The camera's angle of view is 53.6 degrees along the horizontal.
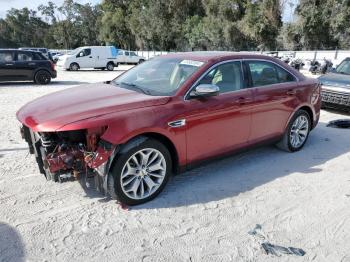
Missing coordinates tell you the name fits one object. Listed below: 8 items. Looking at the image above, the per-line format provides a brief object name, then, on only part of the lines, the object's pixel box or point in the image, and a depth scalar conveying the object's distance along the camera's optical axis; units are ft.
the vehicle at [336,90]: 27.55
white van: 80.33
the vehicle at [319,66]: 66.54
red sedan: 11.86
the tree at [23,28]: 277.05
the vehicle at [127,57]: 111.55
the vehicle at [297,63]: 76.84
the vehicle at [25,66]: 47.61
